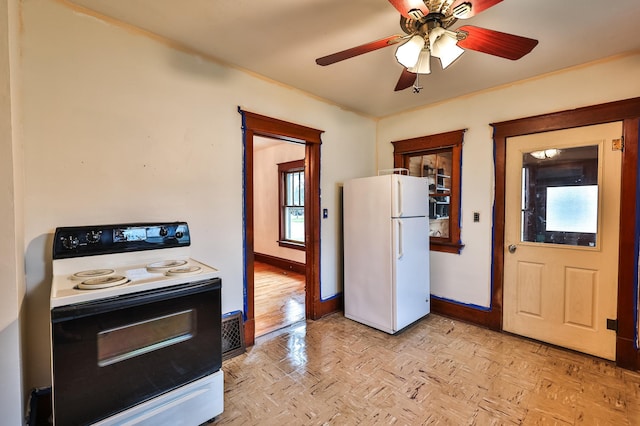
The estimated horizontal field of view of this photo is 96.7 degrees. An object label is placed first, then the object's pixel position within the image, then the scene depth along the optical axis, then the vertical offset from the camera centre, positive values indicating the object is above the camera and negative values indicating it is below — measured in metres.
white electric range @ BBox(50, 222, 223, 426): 1.26 -0.63
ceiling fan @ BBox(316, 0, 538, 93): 1.34 +0.89
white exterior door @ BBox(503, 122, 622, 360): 2.37 -0.29
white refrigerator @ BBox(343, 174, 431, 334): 2.81 -0.49
